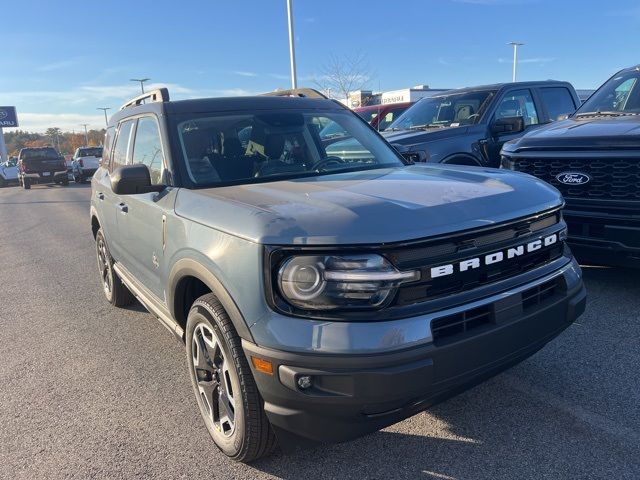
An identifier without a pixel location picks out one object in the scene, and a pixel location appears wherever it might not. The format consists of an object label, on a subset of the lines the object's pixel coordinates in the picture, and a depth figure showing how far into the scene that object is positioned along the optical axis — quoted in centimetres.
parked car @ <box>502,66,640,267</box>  398
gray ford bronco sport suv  207
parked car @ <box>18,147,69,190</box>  2402
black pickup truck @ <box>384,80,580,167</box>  670
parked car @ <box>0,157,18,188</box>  2991
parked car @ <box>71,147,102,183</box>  2475
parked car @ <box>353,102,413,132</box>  1278
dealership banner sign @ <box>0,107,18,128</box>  6378
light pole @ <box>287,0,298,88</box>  1884
